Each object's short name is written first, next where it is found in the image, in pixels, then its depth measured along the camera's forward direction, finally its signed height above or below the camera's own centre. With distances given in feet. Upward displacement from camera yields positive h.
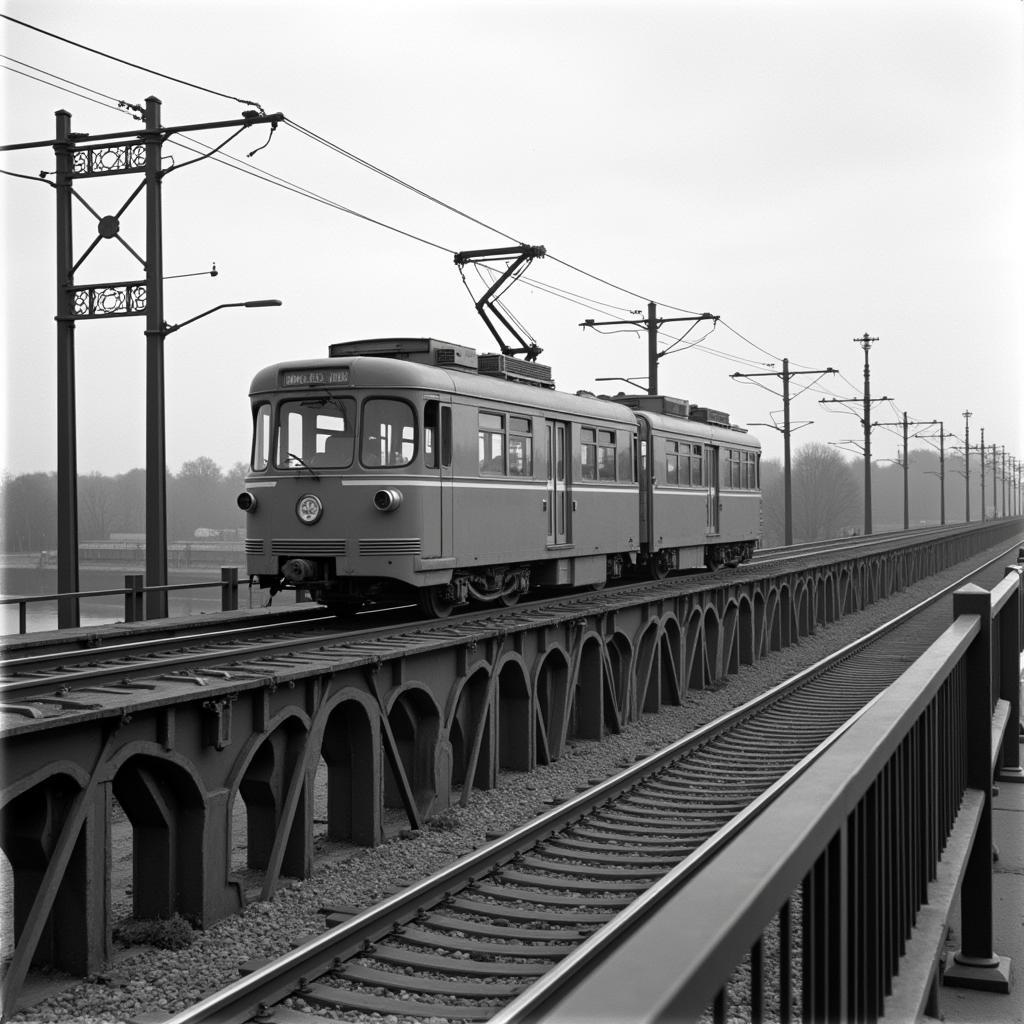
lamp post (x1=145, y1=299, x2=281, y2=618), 53.78 +1.61
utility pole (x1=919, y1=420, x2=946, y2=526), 262.06 +7.16
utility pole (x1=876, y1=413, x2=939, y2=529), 223.18 +15.09
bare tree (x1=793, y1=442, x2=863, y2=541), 350.84 +5.26
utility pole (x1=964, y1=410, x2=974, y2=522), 313.96 +16.67
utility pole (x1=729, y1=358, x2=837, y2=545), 148.56 +11.04
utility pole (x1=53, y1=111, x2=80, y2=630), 52.75 +5.20
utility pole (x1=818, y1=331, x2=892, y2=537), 195.42 +12.53
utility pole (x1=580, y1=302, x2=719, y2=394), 109.70 +17.78
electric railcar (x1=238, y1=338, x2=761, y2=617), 42.70 +1.60
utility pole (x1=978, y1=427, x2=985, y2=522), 336.08 +17.17
